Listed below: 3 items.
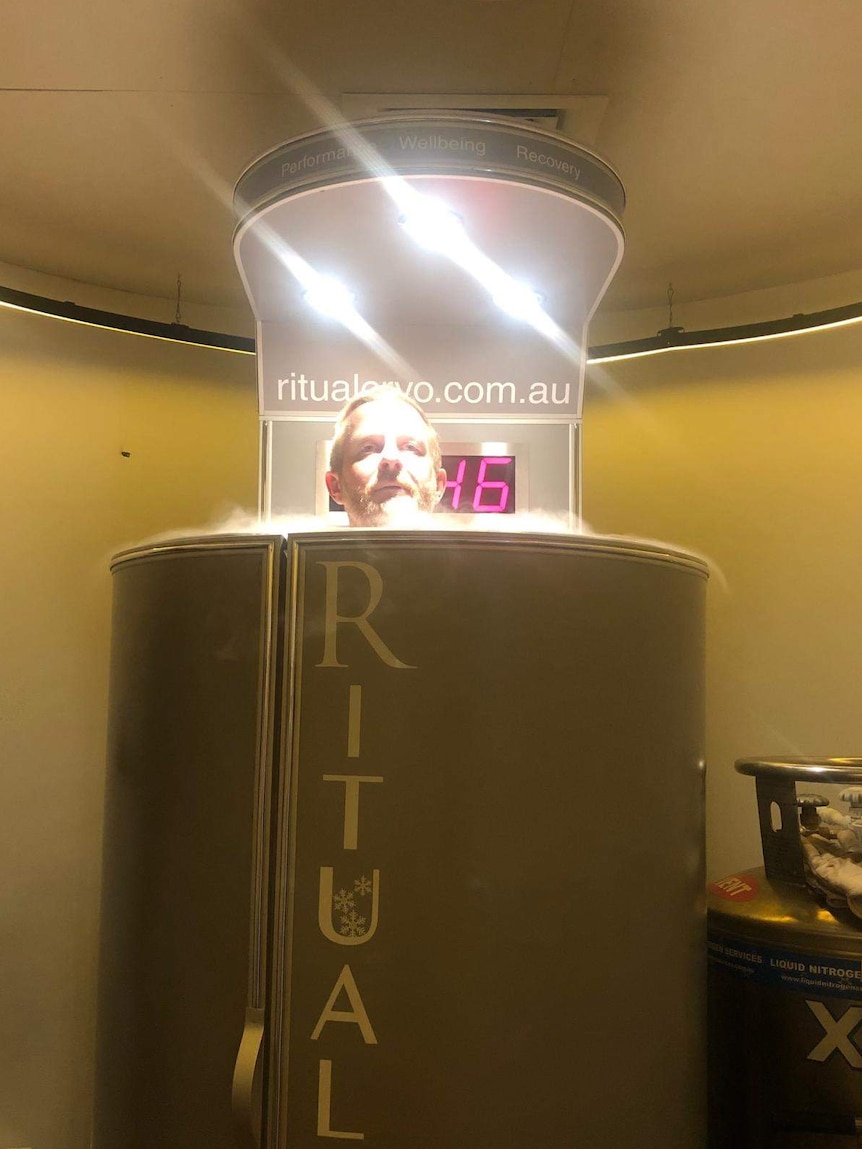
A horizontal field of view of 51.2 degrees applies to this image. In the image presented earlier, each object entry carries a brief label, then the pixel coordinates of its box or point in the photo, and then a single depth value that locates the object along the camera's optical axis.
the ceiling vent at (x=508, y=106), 2.11
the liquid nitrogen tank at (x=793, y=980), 1.84
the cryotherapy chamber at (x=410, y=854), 1.52
